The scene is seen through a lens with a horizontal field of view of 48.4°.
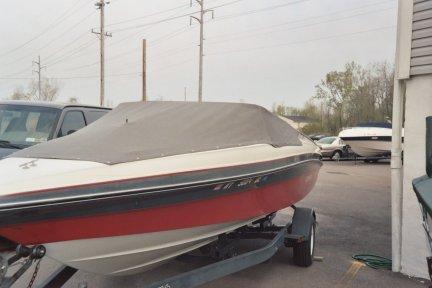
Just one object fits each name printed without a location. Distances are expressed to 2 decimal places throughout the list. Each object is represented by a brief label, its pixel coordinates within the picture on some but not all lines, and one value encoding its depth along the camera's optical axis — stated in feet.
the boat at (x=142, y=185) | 10.96
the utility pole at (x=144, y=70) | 87.65
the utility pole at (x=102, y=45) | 94.43
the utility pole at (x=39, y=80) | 218.16
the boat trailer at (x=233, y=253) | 11.25
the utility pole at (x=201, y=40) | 116.67
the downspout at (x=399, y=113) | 18.86
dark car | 22.93
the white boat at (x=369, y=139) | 74.54
